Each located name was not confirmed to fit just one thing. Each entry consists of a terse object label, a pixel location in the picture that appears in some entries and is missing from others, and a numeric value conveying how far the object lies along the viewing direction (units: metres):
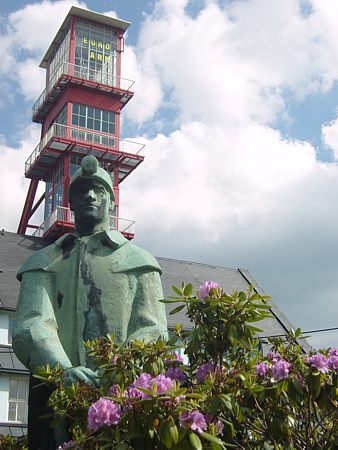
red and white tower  45.91
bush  4.12
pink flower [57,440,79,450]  4.43
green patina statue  5.82
